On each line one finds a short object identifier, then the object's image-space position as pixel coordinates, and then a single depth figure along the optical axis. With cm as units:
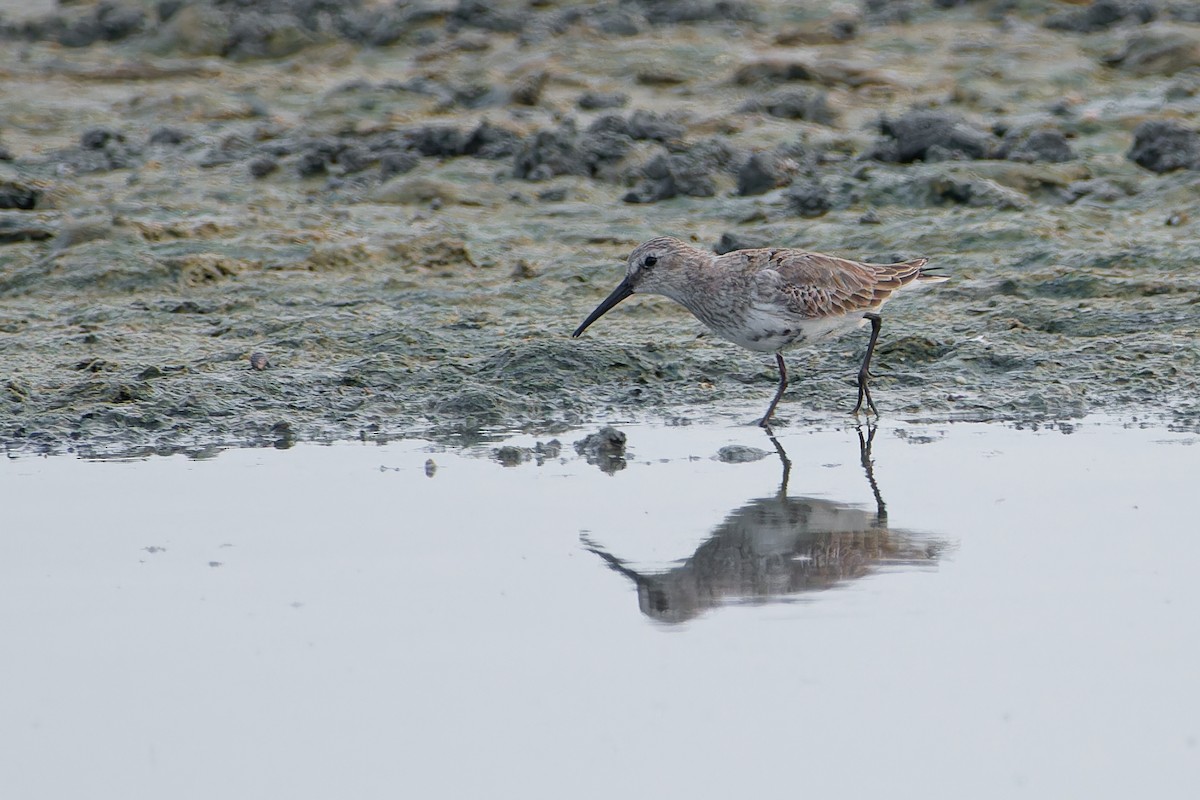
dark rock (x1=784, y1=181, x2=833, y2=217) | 1175
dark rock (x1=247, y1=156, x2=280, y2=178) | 1359
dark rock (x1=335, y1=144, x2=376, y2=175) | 1358
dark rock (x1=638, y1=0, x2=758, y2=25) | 1939
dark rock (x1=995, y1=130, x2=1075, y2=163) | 1234
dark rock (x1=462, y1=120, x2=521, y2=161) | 1363
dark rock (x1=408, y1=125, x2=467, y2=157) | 1368
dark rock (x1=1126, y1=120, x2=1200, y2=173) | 1221
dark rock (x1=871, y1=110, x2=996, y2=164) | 1251
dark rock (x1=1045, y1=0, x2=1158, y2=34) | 1788
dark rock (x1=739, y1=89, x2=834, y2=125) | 1460
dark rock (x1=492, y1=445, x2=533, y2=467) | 755
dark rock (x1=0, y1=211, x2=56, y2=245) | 1157
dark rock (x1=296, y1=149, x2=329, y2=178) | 1359
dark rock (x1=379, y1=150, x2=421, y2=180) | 1333
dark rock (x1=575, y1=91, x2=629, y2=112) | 1534
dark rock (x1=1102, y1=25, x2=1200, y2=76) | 1587
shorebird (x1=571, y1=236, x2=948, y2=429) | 826
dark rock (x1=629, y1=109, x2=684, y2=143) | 1348
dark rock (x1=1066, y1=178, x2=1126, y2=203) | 1171
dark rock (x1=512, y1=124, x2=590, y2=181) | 1298
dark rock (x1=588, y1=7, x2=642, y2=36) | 1870
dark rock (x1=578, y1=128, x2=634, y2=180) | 1303
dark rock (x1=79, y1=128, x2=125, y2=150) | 1470
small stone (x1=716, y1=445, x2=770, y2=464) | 756
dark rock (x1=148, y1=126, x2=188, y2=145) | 1498
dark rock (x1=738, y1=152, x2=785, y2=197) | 1234
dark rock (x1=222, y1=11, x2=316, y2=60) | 1903
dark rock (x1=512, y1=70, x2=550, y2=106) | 1555
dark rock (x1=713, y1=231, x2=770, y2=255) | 1059
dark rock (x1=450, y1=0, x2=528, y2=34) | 1950
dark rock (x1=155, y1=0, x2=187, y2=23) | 2045
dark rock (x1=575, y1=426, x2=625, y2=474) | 753
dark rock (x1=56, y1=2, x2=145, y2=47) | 2044
